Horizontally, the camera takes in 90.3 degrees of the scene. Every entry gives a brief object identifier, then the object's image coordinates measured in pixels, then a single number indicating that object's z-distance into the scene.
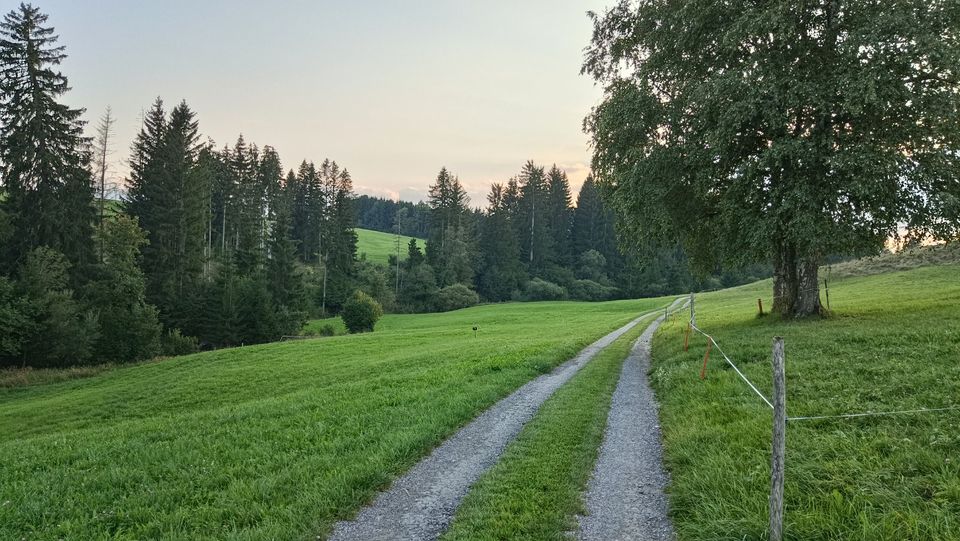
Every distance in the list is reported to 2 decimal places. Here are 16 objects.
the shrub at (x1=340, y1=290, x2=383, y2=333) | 55.44
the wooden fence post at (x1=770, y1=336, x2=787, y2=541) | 4.78
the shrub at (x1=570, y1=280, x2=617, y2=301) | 100.14
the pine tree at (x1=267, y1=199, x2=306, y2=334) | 63.34
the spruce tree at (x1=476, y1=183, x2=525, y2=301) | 101.00
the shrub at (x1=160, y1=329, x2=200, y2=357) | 43.70
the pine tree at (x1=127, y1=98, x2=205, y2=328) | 51.22
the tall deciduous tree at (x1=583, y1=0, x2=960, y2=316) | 15.38
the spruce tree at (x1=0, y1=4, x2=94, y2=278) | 36.44
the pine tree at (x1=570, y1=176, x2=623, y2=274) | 114.06
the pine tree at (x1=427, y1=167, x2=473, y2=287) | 96.12
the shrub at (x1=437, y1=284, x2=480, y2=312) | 85.62
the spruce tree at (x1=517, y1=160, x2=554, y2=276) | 109.94
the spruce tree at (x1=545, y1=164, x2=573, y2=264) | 113.87
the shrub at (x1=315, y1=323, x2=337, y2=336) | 59.69
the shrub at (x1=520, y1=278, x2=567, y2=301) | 97.75
